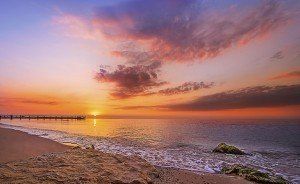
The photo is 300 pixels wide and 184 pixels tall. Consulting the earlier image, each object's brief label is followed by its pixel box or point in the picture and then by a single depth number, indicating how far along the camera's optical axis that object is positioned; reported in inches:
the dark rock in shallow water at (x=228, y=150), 602.1
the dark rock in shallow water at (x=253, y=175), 313.4
